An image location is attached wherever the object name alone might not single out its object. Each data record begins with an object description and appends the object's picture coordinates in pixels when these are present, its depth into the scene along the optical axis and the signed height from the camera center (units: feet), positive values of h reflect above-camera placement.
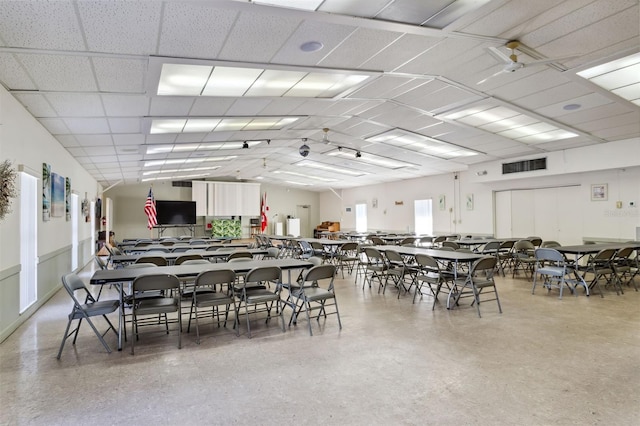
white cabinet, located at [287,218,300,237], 67.31 -1.61
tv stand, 56.02 -1.43
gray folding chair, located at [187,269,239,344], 12.81 -2.87
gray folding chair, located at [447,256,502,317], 16.33 -3.00
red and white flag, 45.29 +0.71
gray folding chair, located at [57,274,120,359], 11.74 -2.93
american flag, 42.04 +1.03
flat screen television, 55.16 +1.01
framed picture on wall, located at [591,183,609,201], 28.76 +1.71
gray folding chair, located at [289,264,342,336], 13.76 -2.96
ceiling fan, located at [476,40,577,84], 13.30 +6.11
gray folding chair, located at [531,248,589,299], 19.43 -3.00
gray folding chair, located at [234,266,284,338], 13.61 -2.57
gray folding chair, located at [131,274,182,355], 12.03 -2.33
